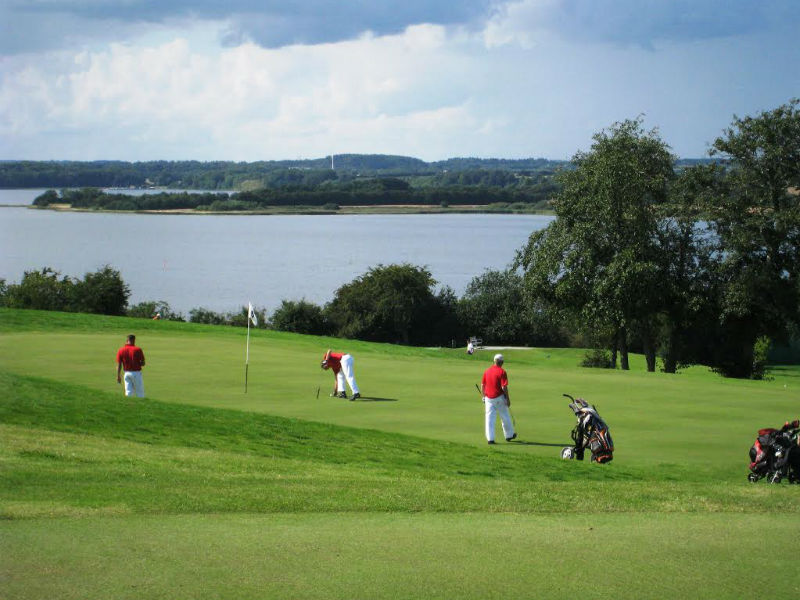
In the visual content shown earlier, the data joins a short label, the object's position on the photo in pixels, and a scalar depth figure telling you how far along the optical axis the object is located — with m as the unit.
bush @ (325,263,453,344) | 99.56
